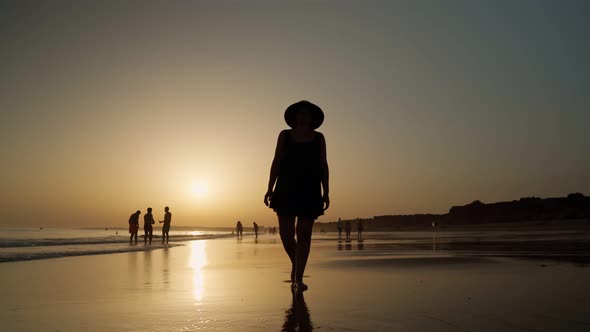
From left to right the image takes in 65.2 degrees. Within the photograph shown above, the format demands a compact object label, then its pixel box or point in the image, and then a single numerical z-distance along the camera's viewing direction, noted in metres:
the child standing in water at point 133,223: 23.71
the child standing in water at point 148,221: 23.19
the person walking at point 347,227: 44.23
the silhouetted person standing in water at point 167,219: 24.28
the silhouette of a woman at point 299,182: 5.15
